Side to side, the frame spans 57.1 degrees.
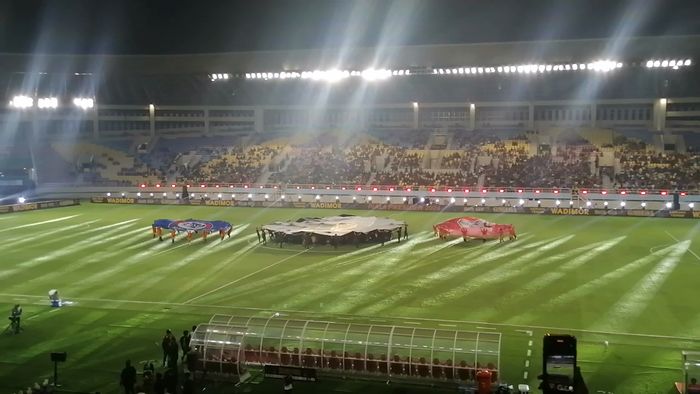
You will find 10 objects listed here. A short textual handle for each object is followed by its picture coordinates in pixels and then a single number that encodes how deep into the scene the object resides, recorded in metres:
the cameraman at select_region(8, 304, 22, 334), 21.51
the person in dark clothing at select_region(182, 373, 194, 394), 15.39
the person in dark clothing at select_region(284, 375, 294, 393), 16.09
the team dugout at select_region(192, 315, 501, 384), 16.19
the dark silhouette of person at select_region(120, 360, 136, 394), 15.81
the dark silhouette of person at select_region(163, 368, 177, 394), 15.51
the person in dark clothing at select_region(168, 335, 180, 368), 17.28
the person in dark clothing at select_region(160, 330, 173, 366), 17.66
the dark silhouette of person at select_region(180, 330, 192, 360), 18.02
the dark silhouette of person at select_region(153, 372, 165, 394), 15.41
